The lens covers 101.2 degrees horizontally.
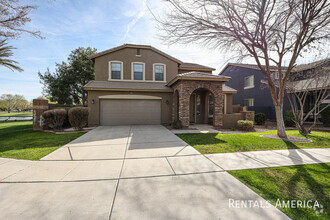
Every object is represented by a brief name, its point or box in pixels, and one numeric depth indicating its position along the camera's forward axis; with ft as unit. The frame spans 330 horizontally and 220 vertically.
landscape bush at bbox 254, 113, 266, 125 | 38.65
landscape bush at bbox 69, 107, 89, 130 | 28.81
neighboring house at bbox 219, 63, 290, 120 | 48.29
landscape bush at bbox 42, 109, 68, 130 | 29.48
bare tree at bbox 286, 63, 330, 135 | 25.62
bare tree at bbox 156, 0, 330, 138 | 19.77
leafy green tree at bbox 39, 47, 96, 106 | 59.26
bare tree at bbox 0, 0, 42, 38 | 20.33
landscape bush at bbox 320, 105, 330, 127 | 34.35
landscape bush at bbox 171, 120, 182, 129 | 30.51
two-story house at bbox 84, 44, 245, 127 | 31.91
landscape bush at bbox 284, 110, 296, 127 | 36.14
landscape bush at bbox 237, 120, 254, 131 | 30.62
